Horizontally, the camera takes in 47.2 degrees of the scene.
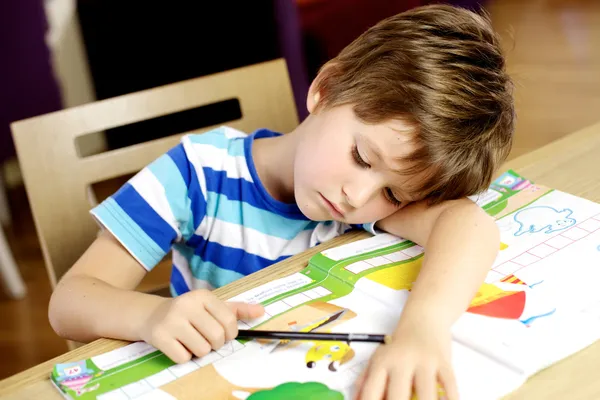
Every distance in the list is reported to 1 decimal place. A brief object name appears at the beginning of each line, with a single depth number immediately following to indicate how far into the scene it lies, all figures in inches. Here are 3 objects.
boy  25.4
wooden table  20.6
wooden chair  36.5
